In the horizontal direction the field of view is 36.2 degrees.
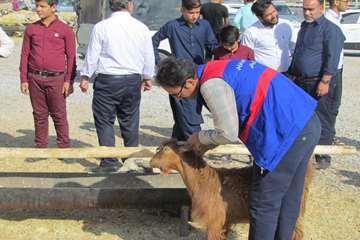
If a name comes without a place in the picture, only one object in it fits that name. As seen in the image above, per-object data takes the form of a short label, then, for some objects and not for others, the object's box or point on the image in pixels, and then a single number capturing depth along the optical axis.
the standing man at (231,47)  5.91
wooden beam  4.96
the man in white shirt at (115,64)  5.57
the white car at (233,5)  18.68
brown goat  3.68
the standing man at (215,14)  8.45
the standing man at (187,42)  6.01
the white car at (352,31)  19.05
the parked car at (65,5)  35.45
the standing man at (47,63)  5.98
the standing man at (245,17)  8.22
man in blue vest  3.09
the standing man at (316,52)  5.77
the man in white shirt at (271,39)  6.22
